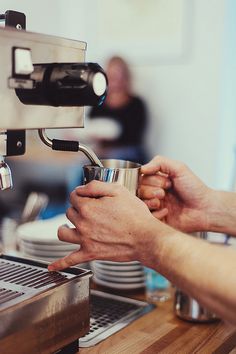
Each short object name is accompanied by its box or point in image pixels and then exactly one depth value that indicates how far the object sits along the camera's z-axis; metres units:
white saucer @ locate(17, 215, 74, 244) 1.34
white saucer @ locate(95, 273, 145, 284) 1.29
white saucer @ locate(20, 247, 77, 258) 1.35
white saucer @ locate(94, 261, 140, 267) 1.31
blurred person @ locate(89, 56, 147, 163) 4.32
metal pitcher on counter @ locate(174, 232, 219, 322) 1.10
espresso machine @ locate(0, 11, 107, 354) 0.77
